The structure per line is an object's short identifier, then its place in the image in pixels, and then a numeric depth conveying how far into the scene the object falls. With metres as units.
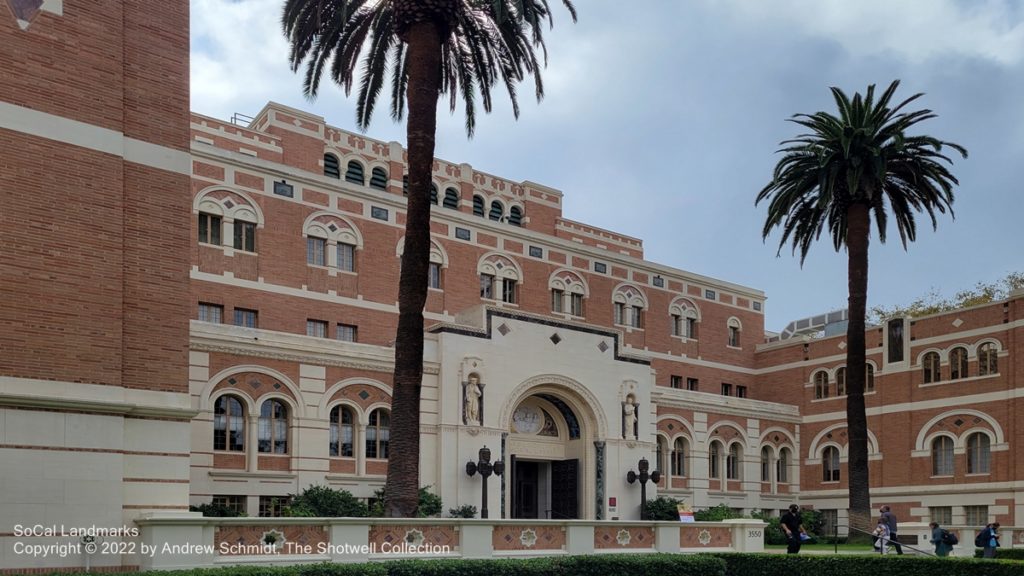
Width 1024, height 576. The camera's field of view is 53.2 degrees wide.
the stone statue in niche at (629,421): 42.81
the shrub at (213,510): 30.17
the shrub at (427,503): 34.16
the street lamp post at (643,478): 41.62
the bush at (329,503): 32.97
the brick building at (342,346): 17.69
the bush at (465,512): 36.09
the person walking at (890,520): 32.67
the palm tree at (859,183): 39.19
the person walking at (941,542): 31.55
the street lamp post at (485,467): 36.34
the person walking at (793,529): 29.48
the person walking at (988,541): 31.83
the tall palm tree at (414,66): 25.14
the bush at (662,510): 42.50
